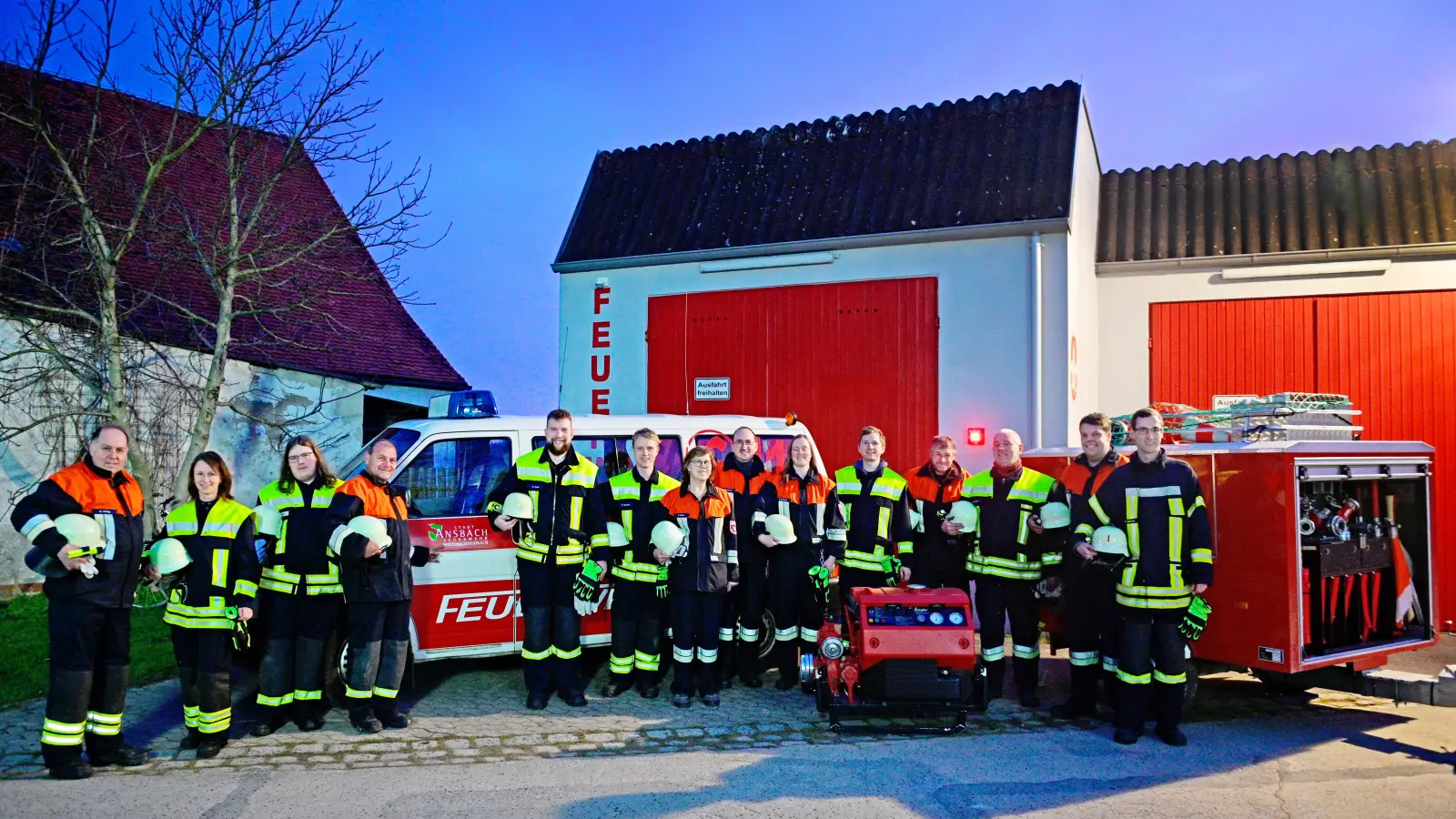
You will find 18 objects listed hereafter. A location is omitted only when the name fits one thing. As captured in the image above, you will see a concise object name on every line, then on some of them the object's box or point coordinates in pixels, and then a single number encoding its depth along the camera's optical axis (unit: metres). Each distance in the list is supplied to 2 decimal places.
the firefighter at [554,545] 6.67
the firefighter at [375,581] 5.89
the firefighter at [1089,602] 6.49
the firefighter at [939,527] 7.28
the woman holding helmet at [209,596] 5.63
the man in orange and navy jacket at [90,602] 5.14
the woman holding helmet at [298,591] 6.05
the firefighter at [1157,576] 6.02
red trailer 6.15
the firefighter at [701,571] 6.85
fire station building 10.27
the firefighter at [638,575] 6.97
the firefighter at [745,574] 7.28
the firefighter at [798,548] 7.18
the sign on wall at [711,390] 11.63
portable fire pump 6.08
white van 6.84
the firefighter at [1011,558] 6.80
